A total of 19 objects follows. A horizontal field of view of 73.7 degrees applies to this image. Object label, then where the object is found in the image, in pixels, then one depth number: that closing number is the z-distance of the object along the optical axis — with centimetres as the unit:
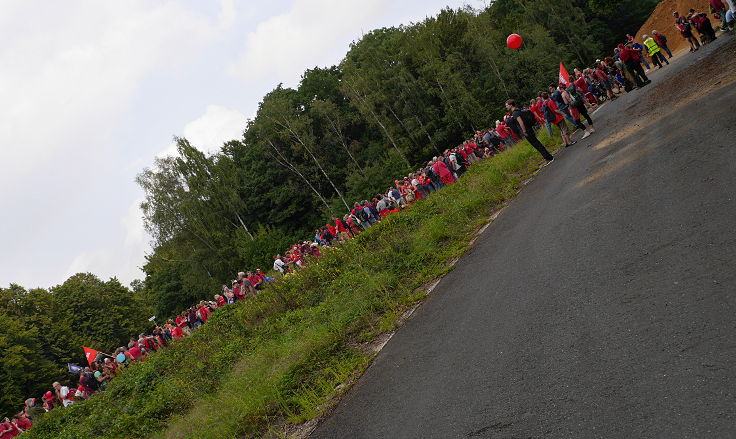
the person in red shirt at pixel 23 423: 1938
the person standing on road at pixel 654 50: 2464
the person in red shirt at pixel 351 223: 2392
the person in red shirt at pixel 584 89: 2148
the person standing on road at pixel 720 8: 2303
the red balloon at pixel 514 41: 1783
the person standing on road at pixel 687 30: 2292
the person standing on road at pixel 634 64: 1884
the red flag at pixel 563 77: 1938
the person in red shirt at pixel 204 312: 2435
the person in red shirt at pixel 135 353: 2244
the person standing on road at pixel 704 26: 2159
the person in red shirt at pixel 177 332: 2316
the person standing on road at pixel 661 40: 2593
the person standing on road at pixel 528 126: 1463
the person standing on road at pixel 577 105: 1548
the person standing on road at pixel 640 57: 1943
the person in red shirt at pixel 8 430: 1933
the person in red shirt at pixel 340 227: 2459
